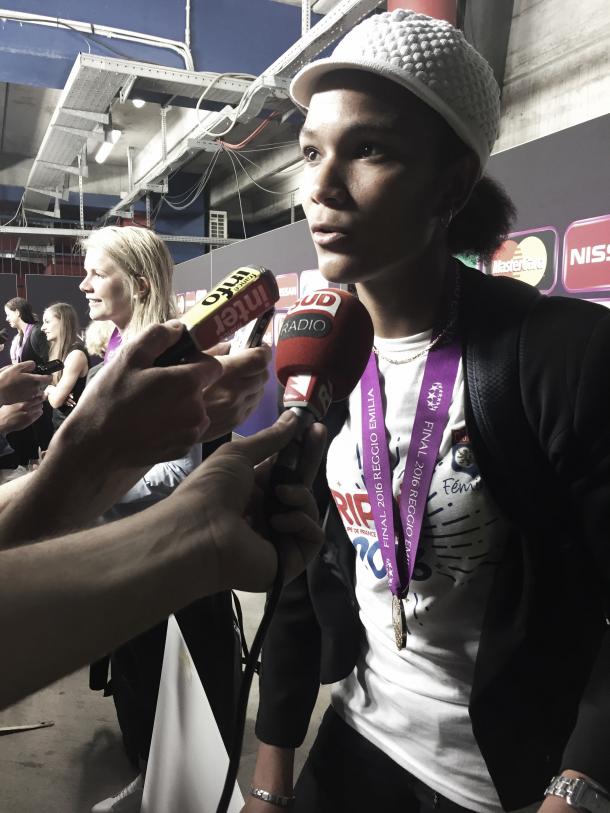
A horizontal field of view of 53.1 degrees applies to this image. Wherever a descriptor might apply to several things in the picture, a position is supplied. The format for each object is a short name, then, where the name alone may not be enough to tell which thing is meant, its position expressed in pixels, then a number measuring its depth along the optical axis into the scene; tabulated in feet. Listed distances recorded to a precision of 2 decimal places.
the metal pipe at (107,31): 11.59
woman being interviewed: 2.36
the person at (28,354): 14.73
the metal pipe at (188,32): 12.20
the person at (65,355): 10.31
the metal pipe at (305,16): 10.82
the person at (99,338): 9.06
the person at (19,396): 5.58
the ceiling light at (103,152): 26.49
